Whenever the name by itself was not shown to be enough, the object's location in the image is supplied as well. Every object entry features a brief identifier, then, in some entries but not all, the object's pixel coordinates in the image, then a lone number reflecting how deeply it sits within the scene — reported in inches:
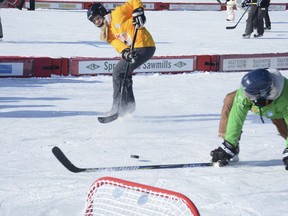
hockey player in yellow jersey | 388.2
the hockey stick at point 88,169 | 275.3
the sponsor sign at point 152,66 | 567.2
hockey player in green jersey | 257.1
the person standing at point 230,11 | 1083.2
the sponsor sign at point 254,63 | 617.0
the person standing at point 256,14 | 841.9
